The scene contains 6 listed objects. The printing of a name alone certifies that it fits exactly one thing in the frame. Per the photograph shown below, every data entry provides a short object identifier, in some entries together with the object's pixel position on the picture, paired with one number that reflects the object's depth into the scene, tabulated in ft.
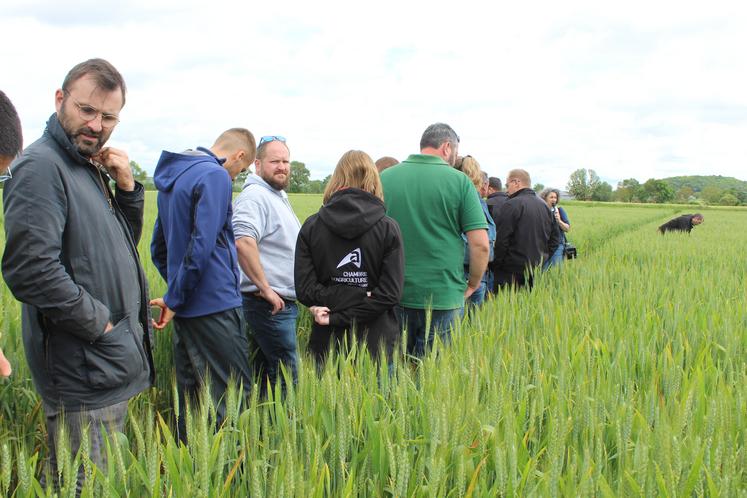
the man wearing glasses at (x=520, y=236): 18.02
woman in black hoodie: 9.59
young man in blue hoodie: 8.61
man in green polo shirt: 11.66
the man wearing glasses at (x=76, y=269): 5.78
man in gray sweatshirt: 10.80
